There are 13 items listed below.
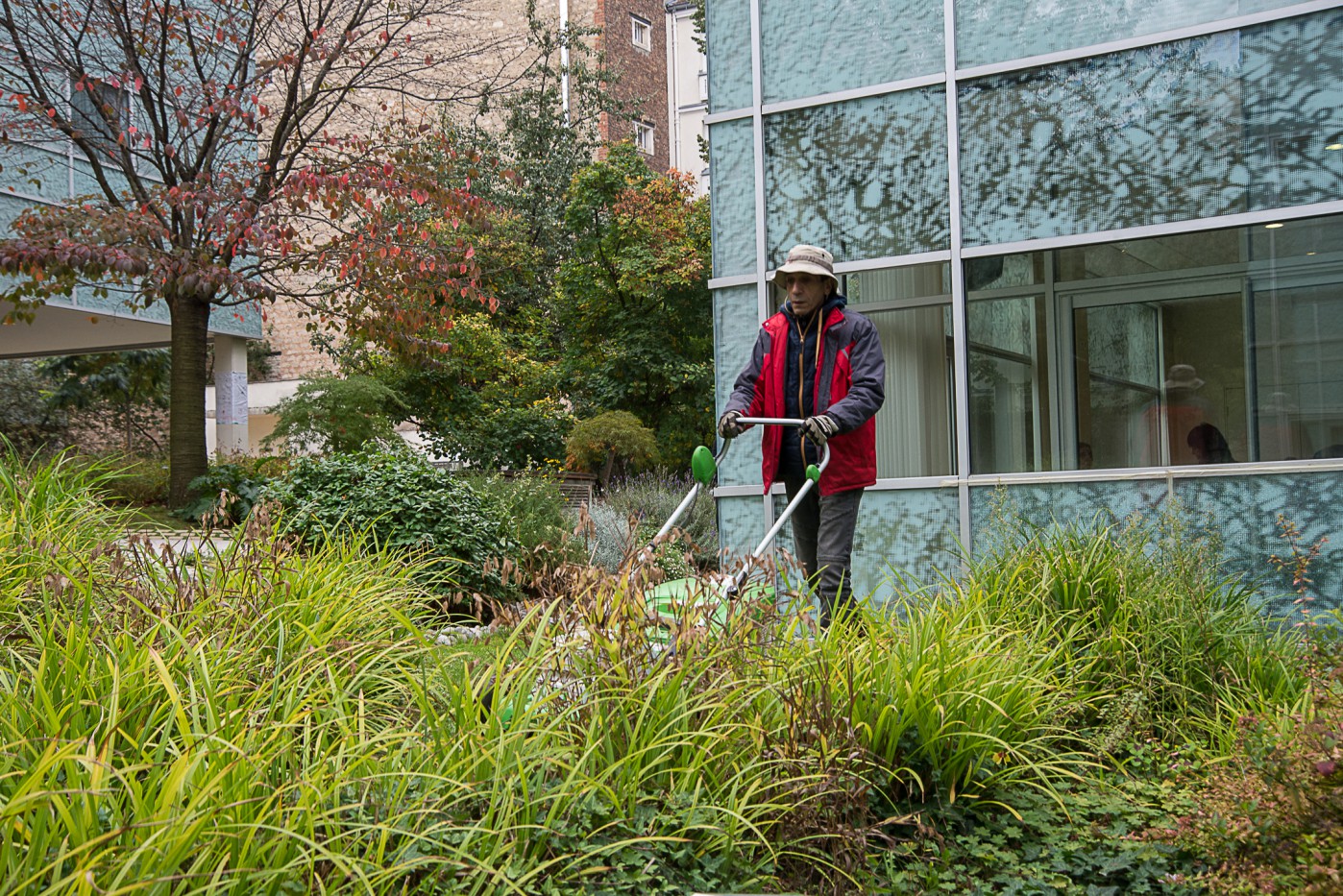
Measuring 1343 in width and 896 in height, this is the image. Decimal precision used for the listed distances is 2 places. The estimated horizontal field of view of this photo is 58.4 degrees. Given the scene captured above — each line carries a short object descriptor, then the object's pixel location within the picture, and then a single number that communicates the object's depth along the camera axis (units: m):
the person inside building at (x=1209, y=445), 6.34
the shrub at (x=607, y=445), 16.17
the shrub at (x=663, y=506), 12.08
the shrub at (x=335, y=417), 14.87
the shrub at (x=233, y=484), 10.82
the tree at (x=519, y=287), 17.94
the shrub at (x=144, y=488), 12.47
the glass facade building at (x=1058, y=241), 6.20
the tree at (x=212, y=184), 10.22
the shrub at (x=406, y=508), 7.20
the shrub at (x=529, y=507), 8.41
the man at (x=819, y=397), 4.88
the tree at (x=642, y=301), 18.67
